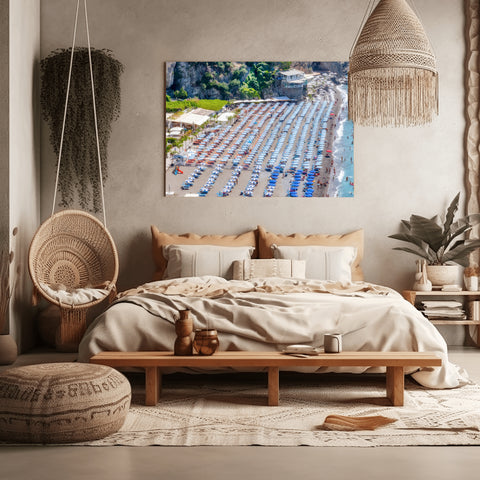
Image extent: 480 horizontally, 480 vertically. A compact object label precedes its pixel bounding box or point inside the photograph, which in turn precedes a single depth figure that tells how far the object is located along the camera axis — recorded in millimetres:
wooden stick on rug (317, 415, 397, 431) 3152
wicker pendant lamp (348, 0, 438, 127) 4109
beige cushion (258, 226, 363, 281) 5973
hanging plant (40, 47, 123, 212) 6094
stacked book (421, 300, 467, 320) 5750
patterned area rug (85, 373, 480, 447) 2986
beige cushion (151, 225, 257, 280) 5992
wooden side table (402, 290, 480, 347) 5758
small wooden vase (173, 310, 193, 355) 3715
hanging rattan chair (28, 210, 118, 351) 5469
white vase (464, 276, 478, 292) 5887
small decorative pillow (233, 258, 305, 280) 5484
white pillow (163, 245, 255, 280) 5652
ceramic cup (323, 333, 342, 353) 3746
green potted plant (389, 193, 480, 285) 5863
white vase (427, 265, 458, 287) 5855
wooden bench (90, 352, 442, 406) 3604
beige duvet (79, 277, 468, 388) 4027
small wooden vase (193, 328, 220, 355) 3684
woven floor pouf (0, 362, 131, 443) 2854
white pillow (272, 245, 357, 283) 5629
